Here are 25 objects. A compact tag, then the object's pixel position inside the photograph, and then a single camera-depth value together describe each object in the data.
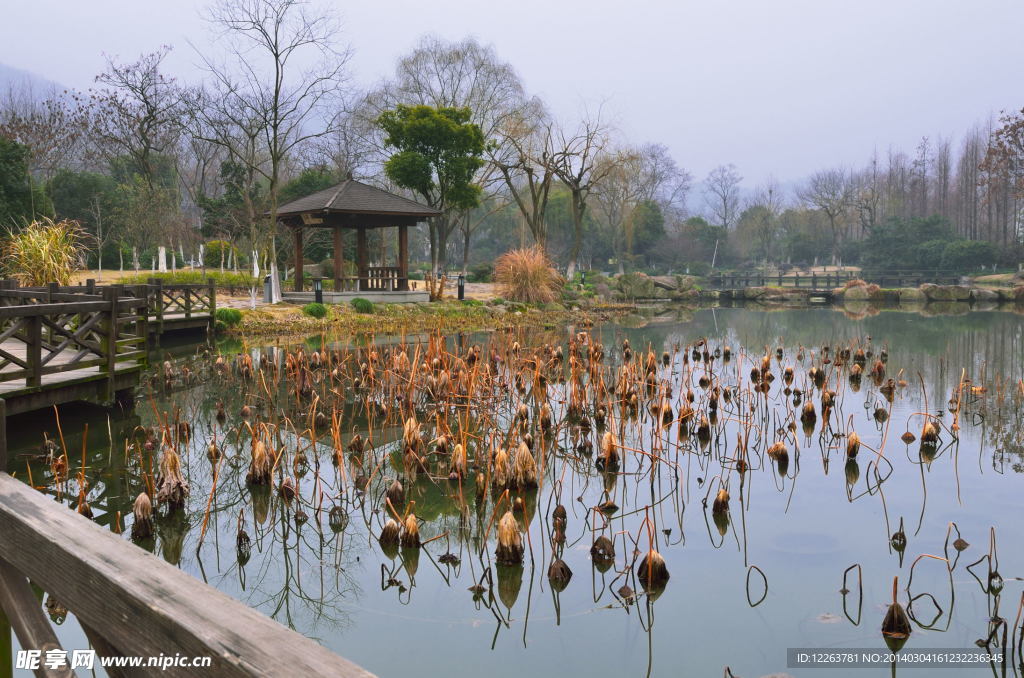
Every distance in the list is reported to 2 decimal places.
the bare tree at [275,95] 22.66
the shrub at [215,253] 32.03
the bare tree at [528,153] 33.88
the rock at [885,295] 39.59
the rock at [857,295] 39.77
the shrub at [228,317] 18.53
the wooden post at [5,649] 2.23
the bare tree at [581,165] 34.47
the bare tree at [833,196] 56.25
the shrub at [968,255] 41.41
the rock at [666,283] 39.66
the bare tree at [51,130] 31.17
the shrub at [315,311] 20.34
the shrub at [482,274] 37.47
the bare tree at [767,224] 56.78
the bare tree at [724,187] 69.69
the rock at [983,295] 36.00
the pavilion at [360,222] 22.83
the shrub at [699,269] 50.91
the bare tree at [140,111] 31.92
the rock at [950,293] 37.47
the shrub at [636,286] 36.28
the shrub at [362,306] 21.98
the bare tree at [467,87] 36.84
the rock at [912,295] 38.38
